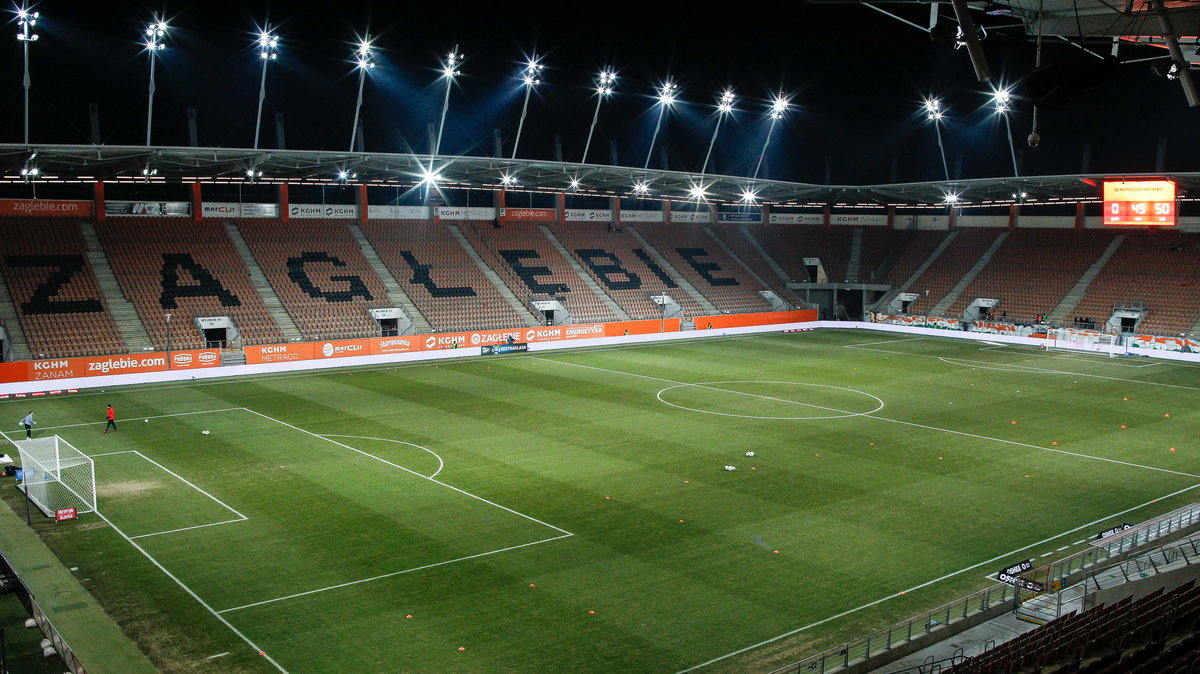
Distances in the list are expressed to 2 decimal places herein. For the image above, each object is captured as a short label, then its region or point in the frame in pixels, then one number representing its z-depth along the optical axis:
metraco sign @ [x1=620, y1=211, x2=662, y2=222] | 68.75
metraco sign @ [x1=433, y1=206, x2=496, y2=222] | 60.09
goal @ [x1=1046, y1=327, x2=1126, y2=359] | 49.79
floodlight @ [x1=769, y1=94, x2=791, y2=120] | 59.38
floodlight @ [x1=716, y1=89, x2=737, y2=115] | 58.03
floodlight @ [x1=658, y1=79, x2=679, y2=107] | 55.97
